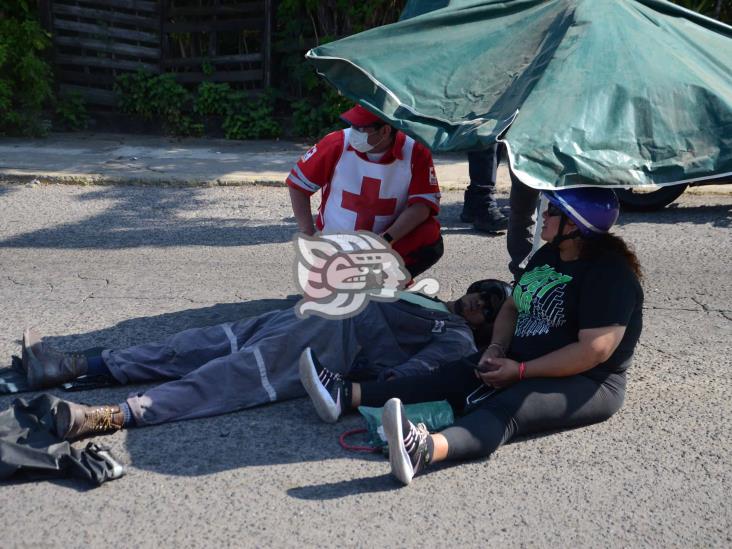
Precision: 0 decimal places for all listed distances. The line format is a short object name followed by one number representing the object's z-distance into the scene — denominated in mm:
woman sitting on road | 3752
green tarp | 3453
